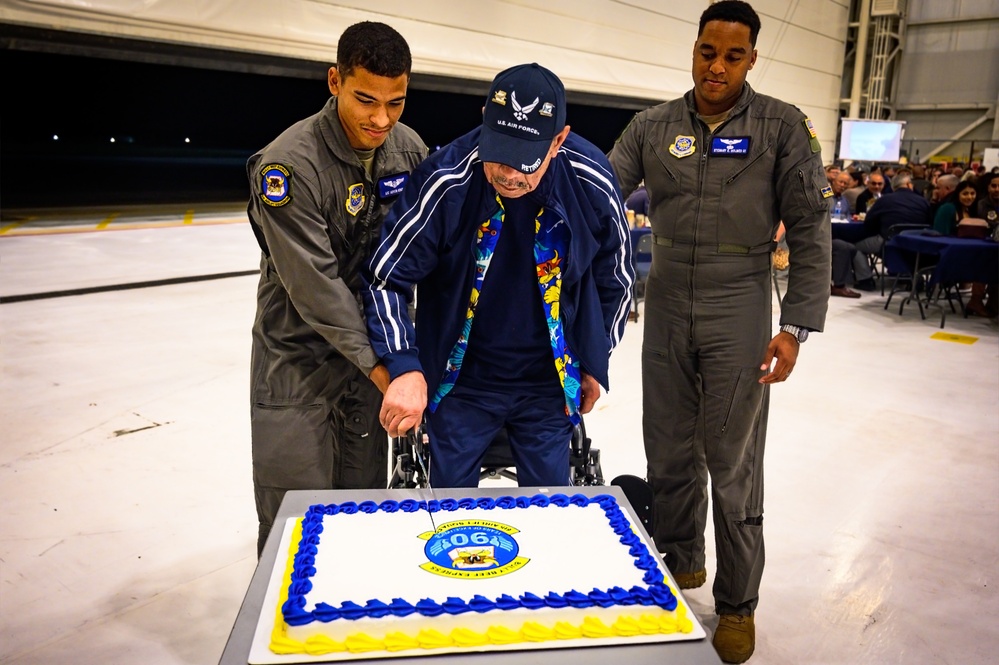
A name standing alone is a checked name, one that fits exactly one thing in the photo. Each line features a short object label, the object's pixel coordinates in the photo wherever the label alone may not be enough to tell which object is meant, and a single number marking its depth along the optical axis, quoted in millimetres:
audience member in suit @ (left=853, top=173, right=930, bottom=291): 7887
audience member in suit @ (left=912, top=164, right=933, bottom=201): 11309
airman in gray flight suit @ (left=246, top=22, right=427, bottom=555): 1783
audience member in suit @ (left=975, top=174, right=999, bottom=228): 7094
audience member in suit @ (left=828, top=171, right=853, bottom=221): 8789
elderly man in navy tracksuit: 1604
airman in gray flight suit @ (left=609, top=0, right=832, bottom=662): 2193
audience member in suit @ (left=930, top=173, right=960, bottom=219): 8273
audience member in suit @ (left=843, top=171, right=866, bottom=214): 9328
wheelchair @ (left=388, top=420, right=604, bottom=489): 1922
